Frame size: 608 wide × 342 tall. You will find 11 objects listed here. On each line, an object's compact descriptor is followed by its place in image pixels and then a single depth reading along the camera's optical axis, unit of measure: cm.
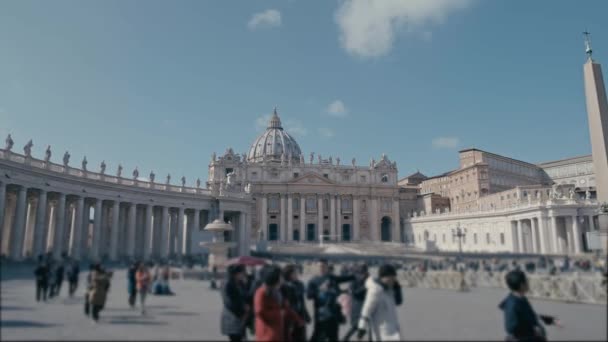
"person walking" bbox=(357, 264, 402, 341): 731
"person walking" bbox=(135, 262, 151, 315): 1270
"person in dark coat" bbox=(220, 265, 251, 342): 816
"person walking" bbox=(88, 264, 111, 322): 1125
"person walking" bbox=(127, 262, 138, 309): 1373
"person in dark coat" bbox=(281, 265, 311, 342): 793
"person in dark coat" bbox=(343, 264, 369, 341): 869
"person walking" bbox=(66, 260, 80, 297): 1544
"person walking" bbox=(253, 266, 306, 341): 674
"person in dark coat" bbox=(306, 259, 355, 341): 856
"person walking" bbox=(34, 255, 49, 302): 1417
